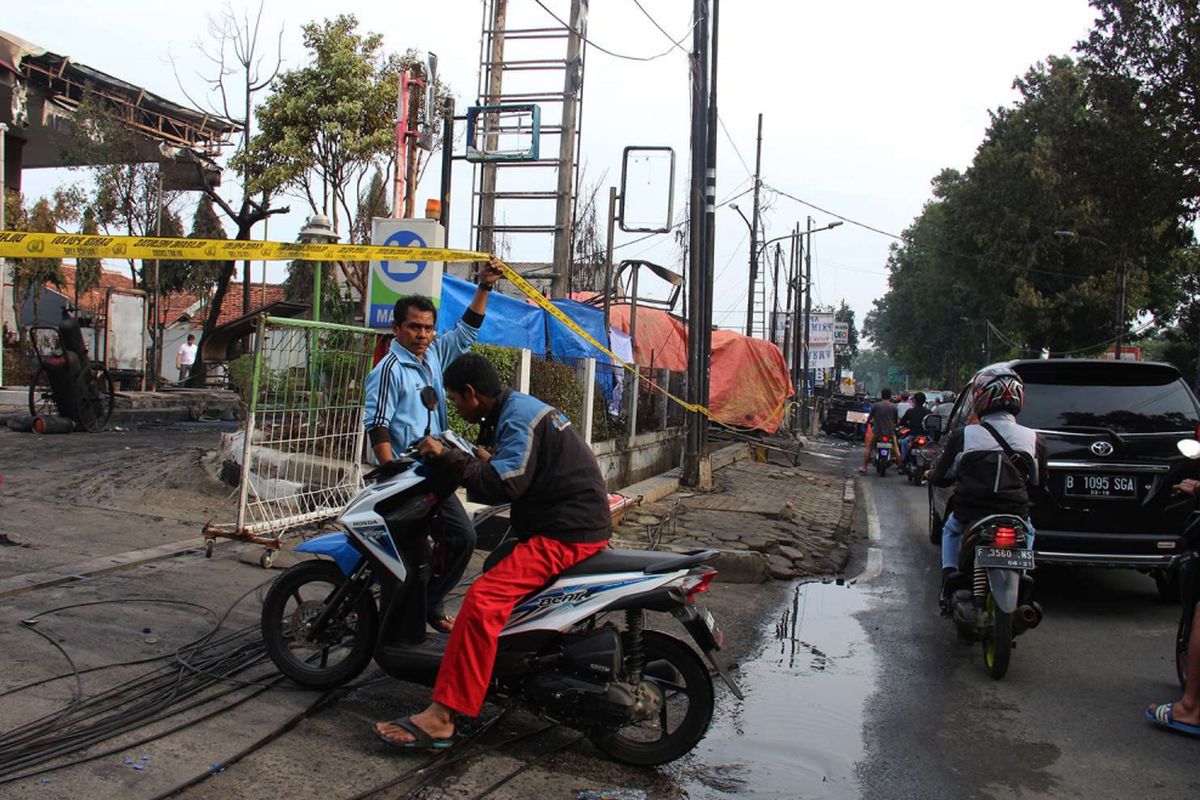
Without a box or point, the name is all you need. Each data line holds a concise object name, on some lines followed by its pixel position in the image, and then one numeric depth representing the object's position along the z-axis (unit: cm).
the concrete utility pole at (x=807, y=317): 4246
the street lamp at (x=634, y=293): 1370
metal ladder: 1559
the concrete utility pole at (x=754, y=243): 3447
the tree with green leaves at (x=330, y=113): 1975
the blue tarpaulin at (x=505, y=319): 887
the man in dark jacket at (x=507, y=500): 385
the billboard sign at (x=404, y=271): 799
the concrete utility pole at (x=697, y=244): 1429
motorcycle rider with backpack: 584
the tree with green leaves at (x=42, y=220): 2231
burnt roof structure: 2100
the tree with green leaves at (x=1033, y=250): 3900
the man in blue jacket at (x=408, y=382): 504
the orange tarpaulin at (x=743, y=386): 2095
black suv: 703
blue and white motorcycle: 394
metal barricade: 687
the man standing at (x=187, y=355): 2141
